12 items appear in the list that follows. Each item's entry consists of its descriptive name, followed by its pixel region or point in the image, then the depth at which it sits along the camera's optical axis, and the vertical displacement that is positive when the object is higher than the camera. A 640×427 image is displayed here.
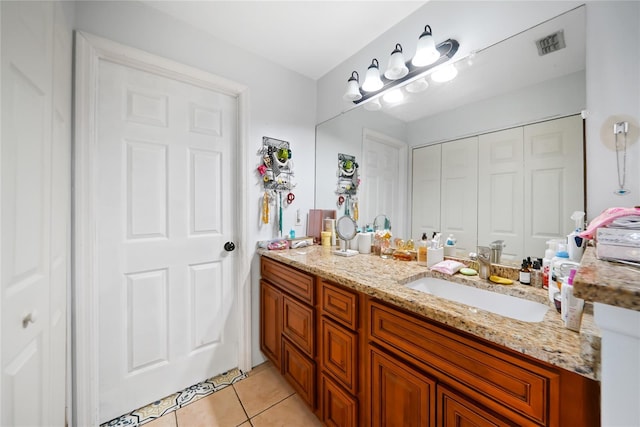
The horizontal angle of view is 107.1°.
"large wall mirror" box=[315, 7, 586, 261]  0.95 +0.37
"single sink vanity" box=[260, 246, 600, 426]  0.55 -0.43
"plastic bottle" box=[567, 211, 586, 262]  0.85 -0.10
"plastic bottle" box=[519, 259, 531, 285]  0.98 -0.26
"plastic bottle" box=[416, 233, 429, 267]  1.33 -0.23
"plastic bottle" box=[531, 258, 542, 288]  0.95 -0.25
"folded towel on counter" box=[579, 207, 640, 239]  0.60 -0.01
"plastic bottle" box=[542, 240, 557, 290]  0.92 -0.19
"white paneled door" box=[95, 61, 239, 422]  1.33 -0.15
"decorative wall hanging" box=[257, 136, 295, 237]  1.82 +0.30
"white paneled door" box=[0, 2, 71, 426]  0.63 +0.00
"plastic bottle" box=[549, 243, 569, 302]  0.81 -0.19
